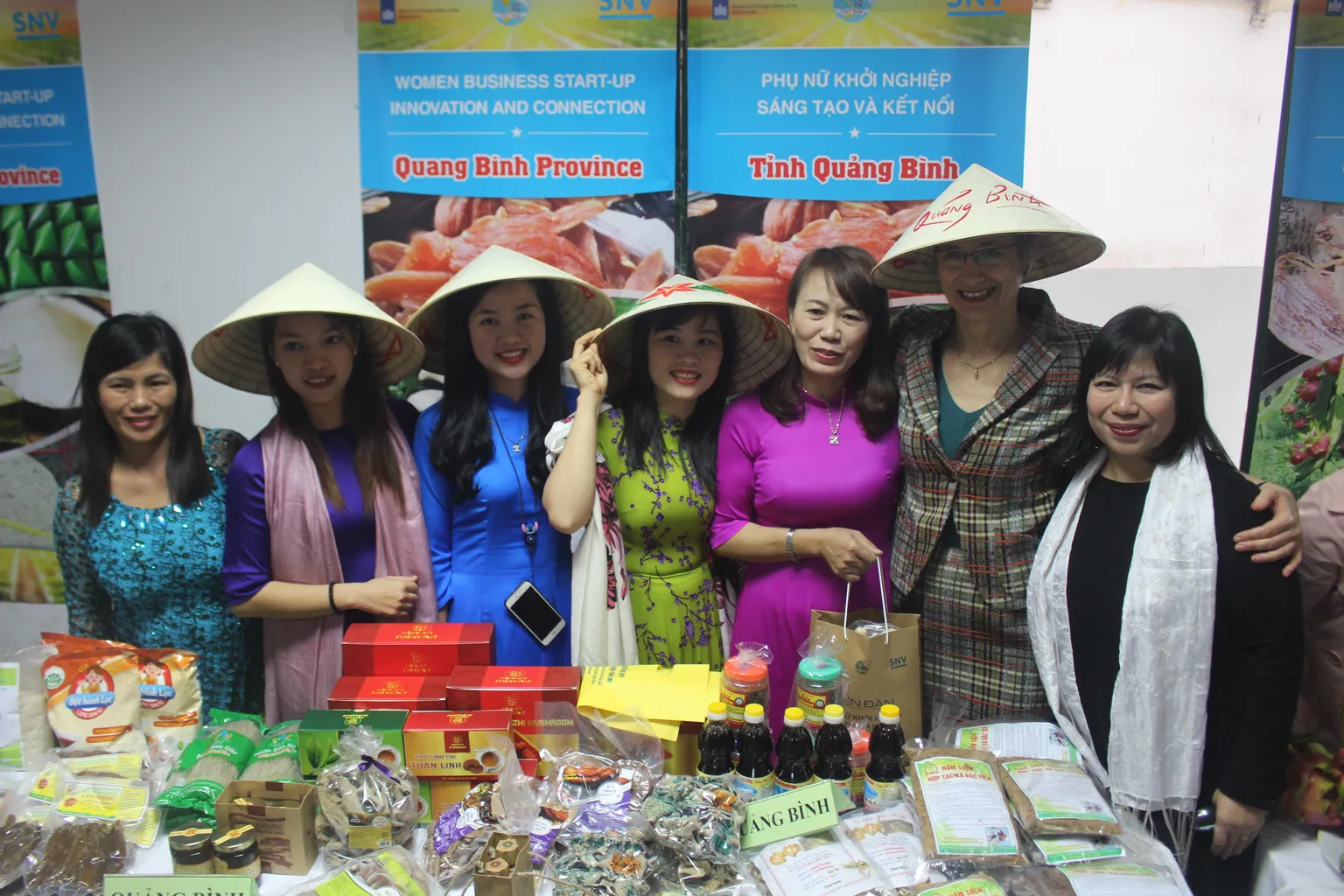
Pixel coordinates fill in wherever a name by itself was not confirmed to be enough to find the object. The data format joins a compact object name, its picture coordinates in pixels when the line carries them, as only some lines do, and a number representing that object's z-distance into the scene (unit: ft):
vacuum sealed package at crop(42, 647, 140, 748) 5.21
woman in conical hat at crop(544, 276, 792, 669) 6.46
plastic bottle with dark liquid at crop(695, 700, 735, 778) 4.57
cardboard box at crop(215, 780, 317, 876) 4.30
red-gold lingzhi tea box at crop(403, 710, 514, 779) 4.60
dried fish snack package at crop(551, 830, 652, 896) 3.92
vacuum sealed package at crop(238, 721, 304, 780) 4.78
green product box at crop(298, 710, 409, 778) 4.59
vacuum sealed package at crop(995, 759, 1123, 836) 4.22
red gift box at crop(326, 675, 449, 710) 4.94
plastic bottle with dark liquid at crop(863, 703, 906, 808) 4.58
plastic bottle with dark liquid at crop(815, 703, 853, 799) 4.54
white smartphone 6.52
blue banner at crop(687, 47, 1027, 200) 8.17
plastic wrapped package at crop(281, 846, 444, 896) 4.10
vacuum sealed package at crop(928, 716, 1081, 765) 5.09
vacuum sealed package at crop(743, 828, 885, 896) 3.90
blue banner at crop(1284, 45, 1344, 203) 7.87
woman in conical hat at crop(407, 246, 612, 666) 6.56
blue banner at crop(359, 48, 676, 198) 8.41
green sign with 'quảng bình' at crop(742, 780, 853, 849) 4.15
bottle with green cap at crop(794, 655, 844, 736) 4.77
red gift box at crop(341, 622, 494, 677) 5.31
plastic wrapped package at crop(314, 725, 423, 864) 4.35
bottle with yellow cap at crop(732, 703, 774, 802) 4.44
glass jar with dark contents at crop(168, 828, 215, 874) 4.22
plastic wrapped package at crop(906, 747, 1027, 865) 4.07
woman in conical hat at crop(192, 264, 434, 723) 6.31
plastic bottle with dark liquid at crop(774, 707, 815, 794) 4.45
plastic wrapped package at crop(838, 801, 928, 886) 4.10
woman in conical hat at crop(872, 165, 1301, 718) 5.69
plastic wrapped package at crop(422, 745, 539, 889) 4.28
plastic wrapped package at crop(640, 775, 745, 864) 4.07
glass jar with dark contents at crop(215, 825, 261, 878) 4.21
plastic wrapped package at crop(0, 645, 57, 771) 5.10
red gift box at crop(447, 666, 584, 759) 4.87
